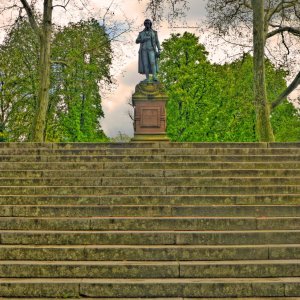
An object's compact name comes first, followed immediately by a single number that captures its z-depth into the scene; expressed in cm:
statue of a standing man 1507
